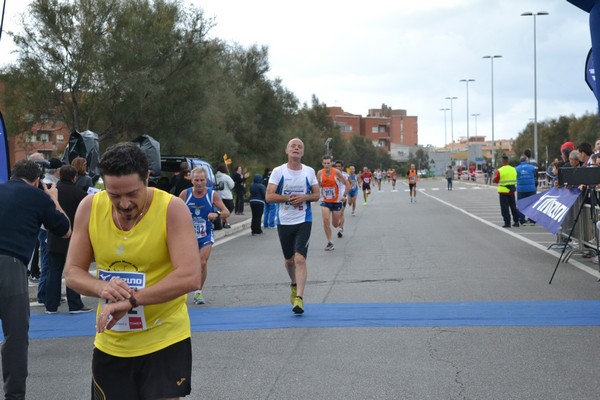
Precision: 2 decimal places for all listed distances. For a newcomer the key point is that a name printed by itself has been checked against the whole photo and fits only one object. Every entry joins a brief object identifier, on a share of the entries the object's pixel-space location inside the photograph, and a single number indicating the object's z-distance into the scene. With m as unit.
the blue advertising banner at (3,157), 7.82
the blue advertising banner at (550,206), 12.80
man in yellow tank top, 3.52
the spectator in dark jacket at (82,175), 11.34
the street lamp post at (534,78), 60.28
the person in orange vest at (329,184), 16.91
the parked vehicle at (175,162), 20.48
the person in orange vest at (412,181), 38.88
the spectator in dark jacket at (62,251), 9.77
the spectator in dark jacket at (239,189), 27.95
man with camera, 5.43
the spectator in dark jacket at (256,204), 21.67
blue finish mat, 8.36
